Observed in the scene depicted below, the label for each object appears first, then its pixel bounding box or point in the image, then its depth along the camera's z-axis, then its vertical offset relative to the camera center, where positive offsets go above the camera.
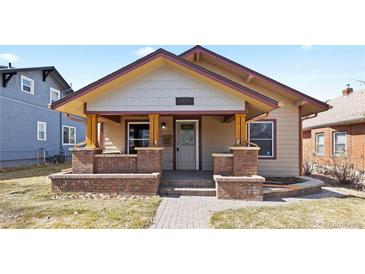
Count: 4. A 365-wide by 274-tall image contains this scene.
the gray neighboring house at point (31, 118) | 13.10 +1.58
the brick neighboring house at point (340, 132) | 11.69 +0.43
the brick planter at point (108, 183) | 6.50 -1.41
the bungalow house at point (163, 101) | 6.79 +1.33
